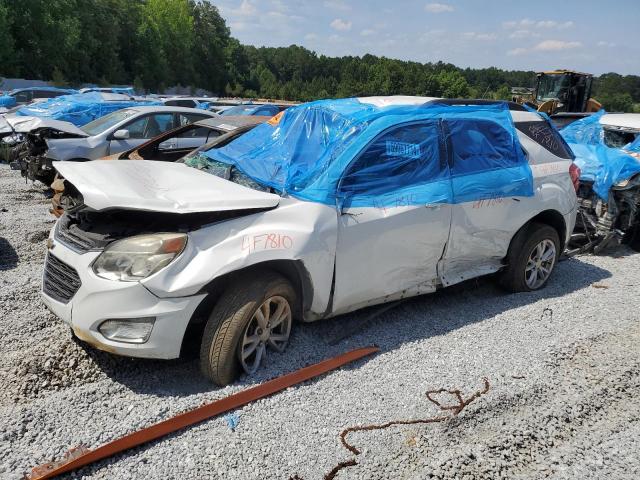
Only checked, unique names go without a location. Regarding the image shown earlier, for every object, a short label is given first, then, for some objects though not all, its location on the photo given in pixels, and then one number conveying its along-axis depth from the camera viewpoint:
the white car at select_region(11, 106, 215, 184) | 8.50
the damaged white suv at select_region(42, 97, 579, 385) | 3.11
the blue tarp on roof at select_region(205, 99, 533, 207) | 3.80
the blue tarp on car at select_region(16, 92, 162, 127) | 13.43
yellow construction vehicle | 20.17
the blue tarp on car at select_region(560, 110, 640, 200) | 6.75
